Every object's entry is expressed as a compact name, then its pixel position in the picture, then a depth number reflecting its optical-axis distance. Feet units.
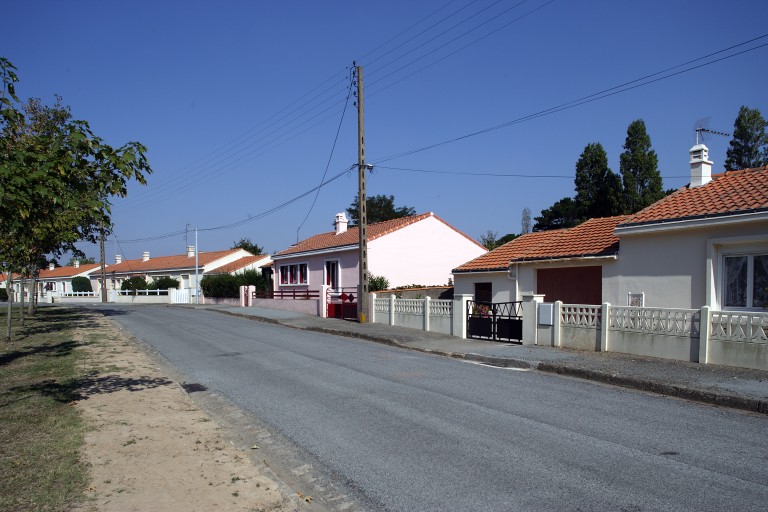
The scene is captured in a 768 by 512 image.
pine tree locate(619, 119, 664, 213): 114.42
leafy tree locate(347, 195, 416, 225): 239.71
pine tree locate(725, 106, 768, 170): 125.39
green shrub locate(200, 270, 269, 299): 132.87
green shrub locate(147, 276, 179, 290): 175.46
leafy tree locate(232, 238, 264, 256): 285.23
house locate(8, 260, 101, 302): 248.11
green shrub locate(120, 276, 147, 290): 182.91
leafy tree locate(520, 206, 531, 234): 182.20
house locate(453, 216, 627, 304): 58.80
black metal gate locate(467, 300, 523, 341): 51.06
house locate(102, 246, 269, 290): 177.47
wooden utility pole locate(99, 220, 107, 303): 173.58
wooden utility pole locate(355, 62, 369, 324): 74.08
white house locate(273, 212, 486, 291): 97.86
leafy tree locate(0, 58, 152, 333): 20.93
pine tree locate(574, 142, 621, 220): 120.88
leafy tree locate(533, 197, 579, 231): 149.18
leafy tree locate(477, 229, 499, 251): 169.13
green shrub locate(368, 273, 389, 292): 93.25
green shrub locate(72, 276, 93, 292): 231.09
